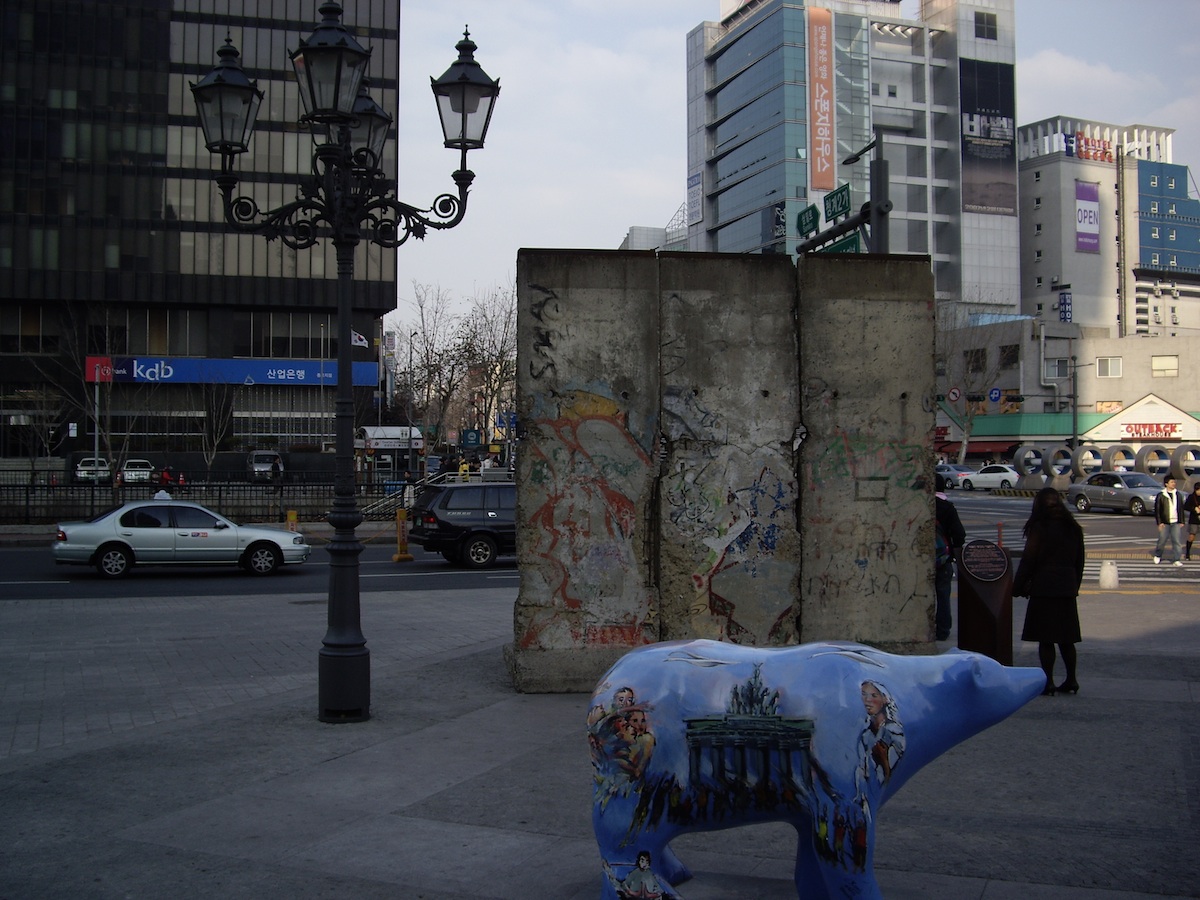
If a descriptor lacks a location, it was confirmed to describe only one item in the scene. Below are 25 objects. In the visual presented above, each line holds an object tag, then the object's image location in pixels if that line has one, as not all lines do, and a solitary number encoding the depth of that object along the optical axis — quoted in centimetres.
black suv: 2178
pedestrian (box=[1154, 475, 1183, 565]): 2000
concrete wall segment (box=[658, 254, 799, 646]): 907
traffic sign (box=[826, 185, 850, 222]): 1383
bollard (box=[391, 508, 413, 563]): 2364
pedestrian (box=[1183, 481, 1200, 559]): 2130
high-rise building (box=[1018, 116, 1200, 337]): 10781
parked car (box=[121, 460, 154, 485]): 4769
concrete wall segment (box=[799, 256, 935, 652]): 934
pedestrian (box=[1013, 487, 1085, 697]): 870
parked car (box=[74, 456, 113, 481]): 4362
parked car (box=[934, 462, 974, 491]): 5398
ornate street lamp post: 818
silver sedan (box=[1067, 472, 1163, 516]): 3681
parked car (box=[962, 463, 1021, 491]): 5372
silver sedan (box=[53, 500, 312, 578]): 1986
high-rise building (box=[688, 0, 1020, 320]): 9894
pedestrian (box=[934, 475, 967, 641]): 1203
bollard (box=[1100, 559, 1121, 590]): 1697
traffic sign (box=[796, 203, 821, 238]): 1403
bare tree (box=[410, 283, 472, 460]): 4212
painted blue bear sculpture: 371
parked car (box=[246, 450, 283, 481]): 5344
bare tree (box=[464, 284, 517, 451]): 4234
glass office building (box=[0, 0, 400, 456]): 6056
